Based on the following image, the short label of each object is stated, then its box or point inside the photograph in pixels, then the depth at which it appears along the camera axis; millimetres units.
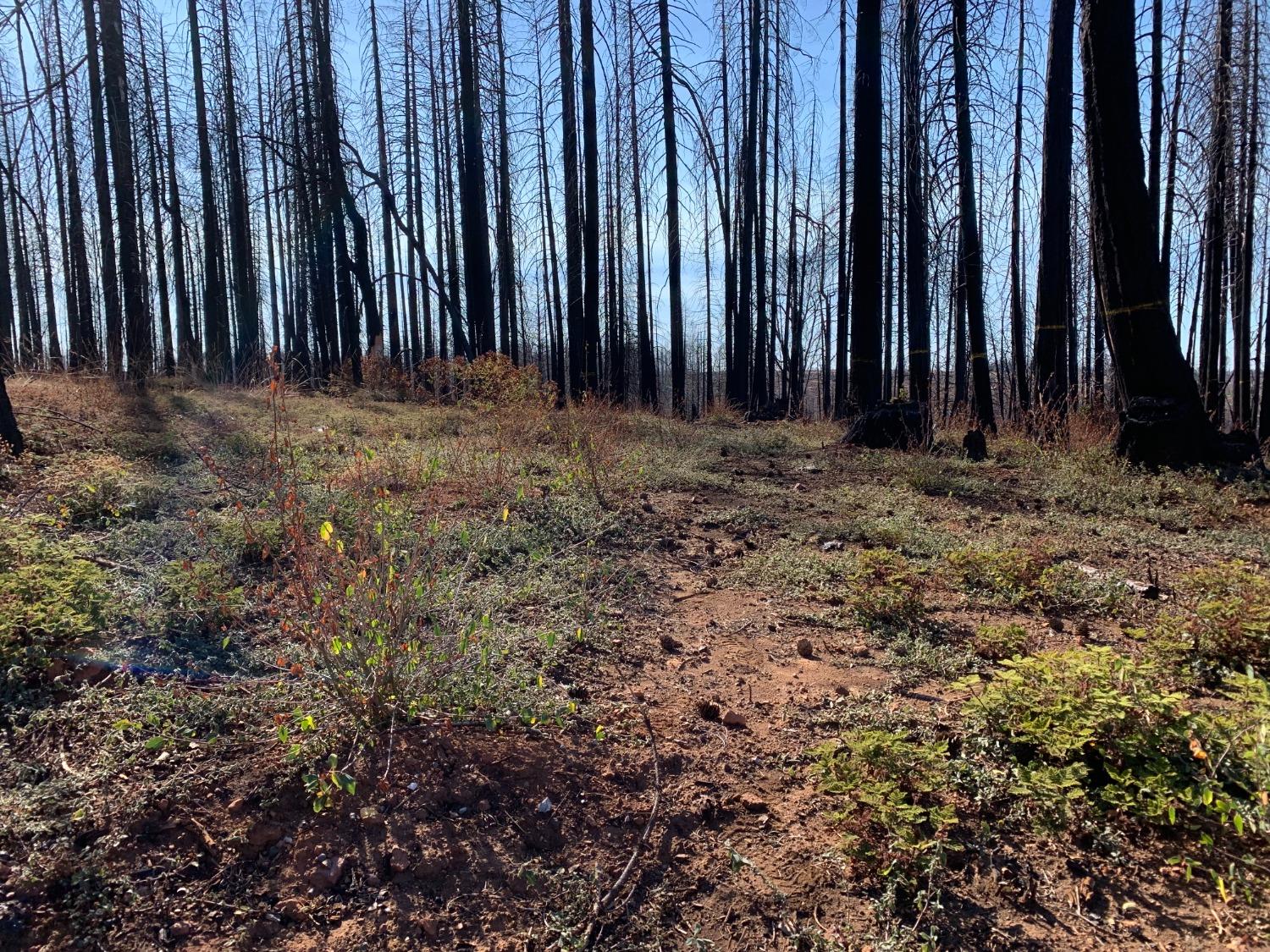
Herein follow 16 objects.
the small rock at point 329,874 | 1656
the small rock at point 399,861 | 1712
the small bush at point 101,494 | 3908
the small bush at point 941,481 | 5633
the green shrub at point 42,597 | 2273
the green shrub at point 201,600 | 2725
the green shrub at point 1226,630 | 2484
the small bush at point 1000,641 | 2701
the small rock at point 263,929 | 1534
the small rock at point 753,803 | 1950
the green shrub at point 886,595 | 3178
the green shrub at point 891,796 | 1678
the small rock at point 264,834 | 1750
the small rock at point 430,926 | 1562
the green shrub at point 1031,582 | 3285
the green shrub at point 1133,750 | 1631
